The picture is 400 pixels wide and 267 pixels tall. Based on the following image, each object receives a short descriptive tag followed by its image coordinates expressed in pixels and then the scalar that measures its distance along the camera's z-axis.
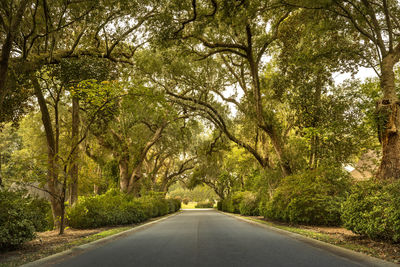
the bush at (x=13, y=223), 6.23
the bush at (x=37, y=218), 7.14
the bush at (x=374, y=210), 5.93
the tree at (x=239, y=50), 10.69
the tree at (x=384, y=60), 9.14
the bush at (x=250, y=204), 20.28
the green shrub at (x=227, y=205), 29.88
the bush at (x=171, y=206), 32.78
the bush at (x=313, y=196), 11.06
